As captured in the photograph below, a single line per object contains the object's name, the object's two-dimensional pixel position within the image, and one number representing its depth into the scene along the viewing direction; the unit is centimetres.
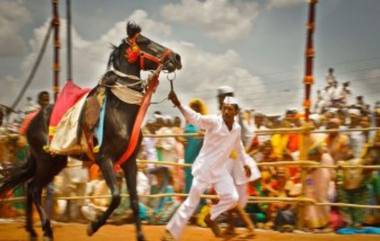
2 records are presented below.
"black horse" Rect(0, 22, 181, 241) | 664
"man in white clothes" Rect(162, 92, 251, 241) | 681
